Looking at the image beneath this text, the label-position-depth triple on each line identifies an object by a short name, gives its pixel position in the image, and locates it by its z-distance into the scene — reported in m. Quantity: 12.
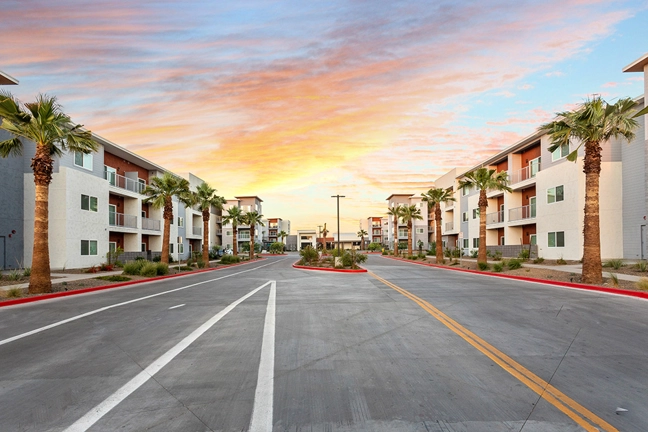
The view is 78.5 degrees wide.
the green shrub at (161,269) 25.45
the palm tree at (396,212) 67.12
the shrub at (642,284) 13.89
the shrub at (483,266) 26.55
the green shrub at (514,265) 25.59
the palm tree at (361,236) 136.62
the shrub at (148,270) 24.12
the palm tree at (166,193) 30.92
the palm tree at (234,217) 57.72
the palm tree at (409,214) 61.72
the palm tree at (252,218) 62.94
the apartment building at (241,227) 98.23
